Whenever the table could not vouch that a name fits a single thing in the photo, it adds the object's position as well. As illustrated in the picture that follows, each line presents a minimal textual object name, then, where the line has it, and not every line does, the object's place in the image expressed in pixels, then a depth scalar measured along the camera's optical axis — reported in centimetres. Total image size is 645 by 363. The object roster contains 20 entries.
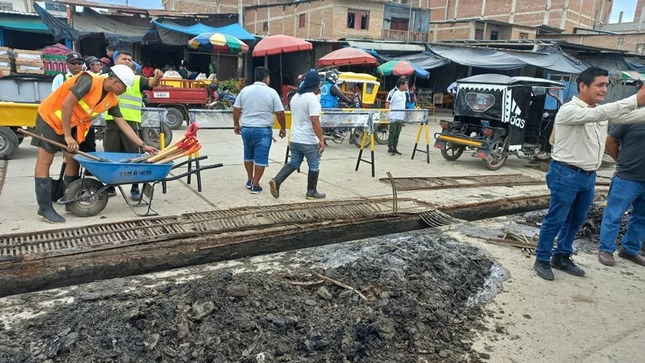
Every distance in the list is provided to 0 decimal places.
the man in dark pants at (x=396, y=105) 1004
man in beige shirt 360
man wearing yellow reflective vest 547
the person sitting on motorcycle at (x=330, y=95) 1006
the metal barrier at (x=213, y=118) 683
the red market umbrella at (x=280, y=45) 1660
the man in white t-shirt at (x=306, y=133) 581
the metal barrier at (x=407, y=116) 870
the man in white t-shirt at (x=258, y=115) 590
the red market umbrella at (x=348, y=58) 1673
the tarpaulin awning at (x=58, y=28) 1689
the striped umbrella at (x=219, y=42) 1546
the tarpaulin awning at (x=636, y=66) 2346
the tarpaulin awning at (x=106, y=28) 1745
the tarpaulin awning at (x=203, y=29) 1773
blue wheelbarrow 455
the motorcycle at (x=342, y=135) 1099
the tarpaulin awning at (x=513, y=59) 1845
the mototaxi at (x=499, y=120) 879
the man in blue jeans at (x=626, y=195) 428
